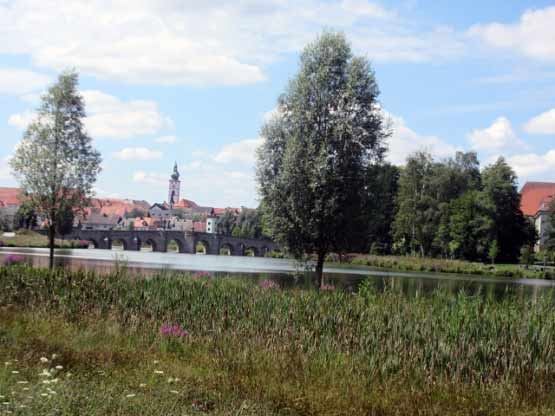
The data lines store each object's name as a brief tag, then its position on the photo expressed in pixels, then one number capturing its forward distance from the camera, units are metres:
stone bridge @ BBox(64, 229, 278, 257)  110.99
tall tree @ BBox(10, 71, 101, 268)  40.06
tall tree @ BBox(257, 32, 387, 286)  27.86
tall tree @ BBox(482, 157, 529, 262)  85.31
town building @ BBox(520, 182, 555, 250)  131.40
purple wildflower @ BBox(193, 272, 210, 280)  18.97
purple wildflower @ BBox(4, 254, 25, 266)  22.91
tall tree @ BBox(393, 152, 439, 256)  91.56
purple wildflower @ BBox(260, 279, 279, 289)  19.61
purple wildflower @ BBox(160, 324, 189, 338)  12.89
